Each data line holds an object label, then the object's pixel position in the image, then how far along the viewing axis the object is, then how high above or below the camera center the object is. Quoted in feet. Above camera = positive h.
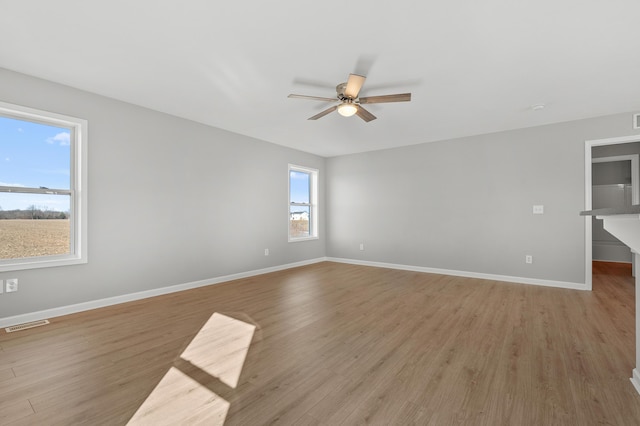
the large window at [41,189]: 9.72 +0.86
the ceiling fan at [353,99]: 9.04 +3.94
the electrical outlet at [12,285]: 9.39 -2.41
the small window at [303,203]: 20.62 +0.68
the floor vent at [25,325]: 9.07 -3.73
